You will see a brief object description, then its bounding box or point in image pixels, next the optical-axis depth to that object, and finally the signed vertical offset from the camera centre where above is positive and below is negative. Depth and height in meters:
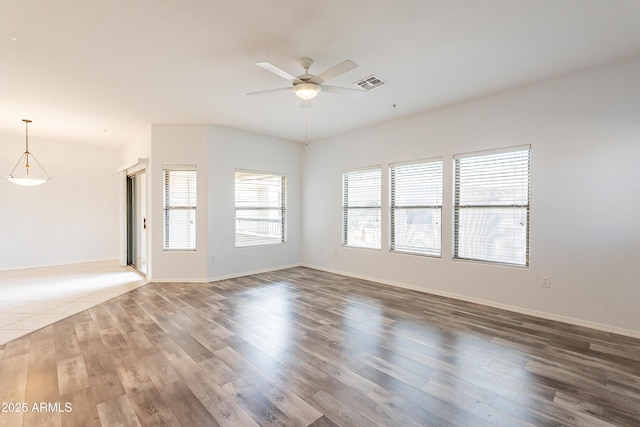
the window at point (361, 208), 5.43 +0.03
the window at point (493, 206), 3.75 +0.06
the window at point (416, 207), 4.57 +0.05
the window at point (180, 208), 5.28 +0.01
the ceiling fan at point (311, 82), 2.60 +1.26
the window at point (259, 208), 5.79 +0.02
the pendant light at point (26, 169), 6.12 +0.85
